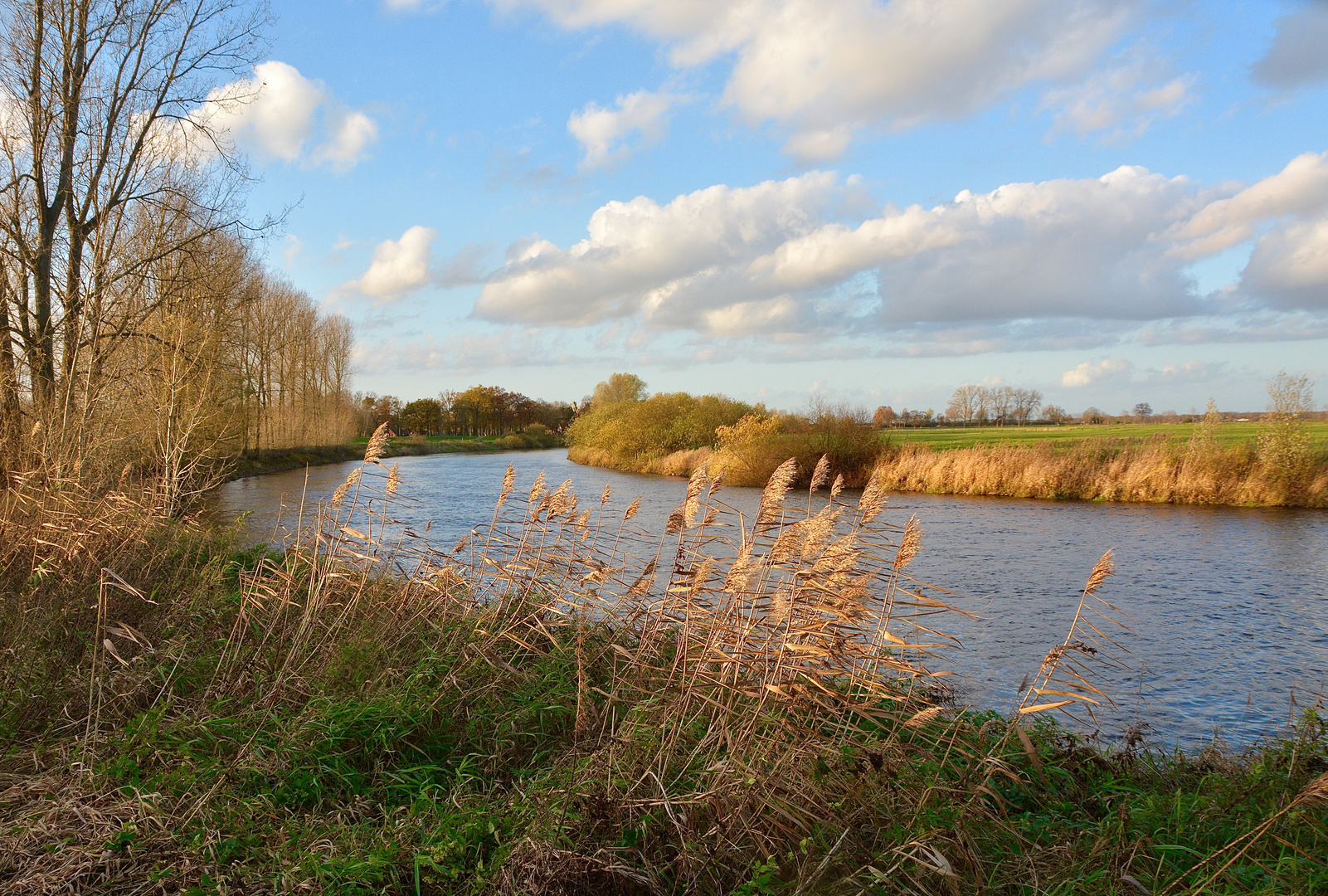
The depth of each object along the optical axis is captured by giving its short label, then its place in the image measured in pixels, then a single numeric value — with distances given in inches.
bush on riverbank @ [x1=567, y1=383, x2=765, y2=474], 1465.3
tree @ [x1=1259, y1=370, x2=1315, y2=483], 791.7
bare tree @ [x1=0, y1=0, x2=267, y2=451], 460.8
